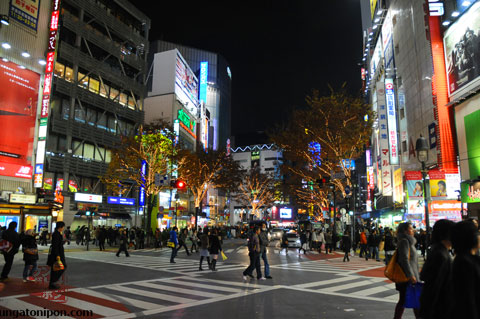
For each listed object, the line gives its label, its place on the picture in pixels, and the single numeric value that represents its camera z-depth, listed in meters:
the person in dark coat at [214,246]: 14.05
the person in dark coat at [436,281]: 3.16
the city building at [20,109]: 27.61
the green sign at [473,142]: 22.28
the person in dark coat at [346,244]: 19.03
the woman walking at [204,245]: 14.82
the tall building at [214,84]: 94.50
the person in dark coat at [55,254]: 9.36
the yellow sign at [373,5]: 47.39
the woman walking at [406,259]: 5.52
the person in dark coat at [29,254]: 10.39
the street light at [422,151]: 13.18
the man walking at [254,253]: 11.50
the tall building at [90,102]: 34.66
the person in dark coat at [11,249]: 10.67
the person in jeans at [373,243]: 20.01
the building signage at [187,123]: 61.31
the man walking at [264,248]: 11.81
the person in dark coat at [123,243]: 20.30
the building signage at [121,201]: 38.33
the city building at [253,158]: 116.62
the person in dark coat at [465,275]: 2.93
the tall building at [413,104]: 23.95
